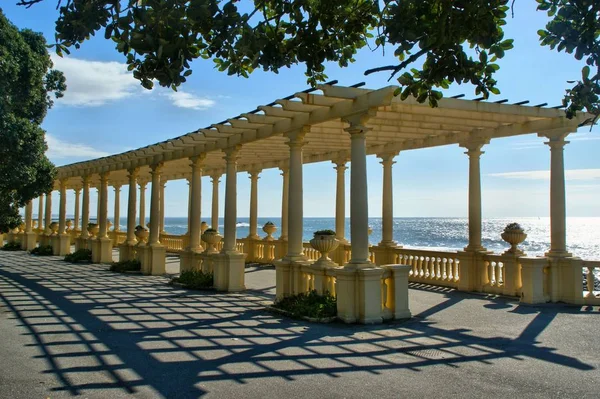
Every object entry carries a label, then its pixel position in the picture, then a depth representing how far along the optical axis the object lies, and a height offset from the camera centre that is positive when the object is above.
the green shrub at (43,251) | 31.97 -1.75
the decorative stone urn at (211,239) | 17.92 -0.56
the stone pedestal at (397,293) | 11.65 -1.46
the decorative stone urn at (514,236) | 14.31 -0.32
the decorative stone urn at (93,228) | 28.27 -0.38
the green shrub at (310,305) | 11.81 -1.81
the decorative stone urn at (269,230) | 24.61 -0.37
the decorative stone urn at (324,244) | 12.88 -0.50
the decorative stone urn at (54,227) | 33.59 -0.42
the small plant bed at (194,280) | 17.17 -1.84
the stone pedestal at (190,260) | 19.04 -1.34
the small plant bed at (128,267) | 22.56 -1.85
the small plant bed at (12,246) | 36.84 -1.72
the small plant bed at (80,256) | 27.25 -1.76
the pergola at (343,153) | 11.57 +2.27
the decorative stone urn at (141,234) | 23.67 -0.56
